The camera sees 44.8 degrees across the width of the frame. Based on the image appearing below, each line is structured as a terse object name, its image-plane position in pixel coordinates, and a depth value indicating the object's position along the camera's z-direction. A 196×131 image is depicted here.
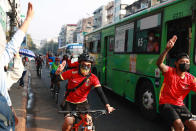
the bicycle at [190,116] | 3.49
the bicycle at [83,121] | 3.21
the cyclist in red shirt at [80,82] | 3.54
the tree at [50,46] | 147.20
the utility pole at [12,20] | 17.12
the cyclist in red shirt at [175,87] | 3.59
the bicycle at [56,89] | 8.48
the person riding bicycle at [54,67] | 8.97
